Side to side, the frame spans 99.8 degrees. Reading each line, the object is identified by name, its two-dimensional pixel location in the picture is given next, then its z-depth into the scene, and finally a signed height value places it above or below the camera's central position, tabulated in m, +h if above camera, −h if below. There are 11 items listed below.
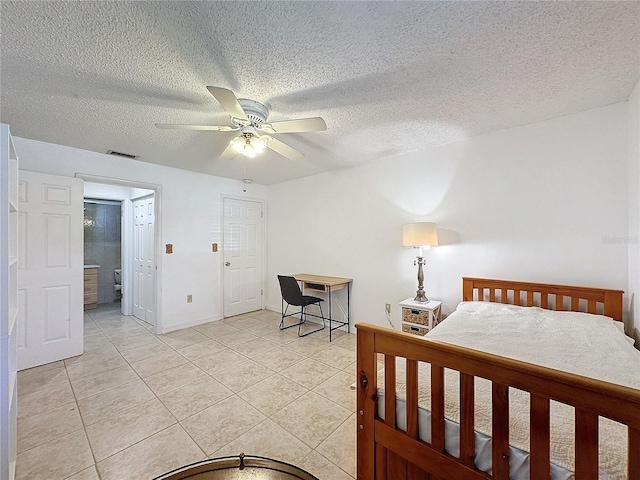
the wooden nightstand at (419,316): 2.59 -0.76
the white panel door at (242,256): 4.35 -0.27
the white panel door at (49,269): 2.58 -0.28
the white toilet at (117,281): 5.45 -0.82
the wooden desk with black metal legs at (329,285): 3.46 -0.60
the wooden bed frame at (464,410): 0.77 -0.59
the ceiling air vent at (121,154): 3.05 +1.01
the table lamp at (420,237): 2.67 +0.02
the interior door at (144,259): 3.89 -0.28
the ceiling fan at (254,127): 1.77 +0.77
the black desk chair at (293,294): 3.46 -0.71
